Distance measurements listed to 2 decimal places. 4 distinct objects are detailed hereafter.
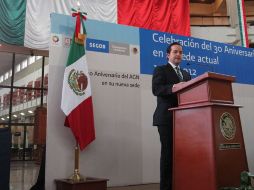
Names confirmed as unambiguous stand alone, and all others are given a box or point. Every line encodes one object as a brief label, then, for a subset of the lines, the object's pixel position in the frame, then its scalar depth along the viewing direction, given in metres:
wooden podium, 1.75
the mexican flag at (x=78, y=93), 3.19
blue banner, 4.00
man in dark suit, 2.25
